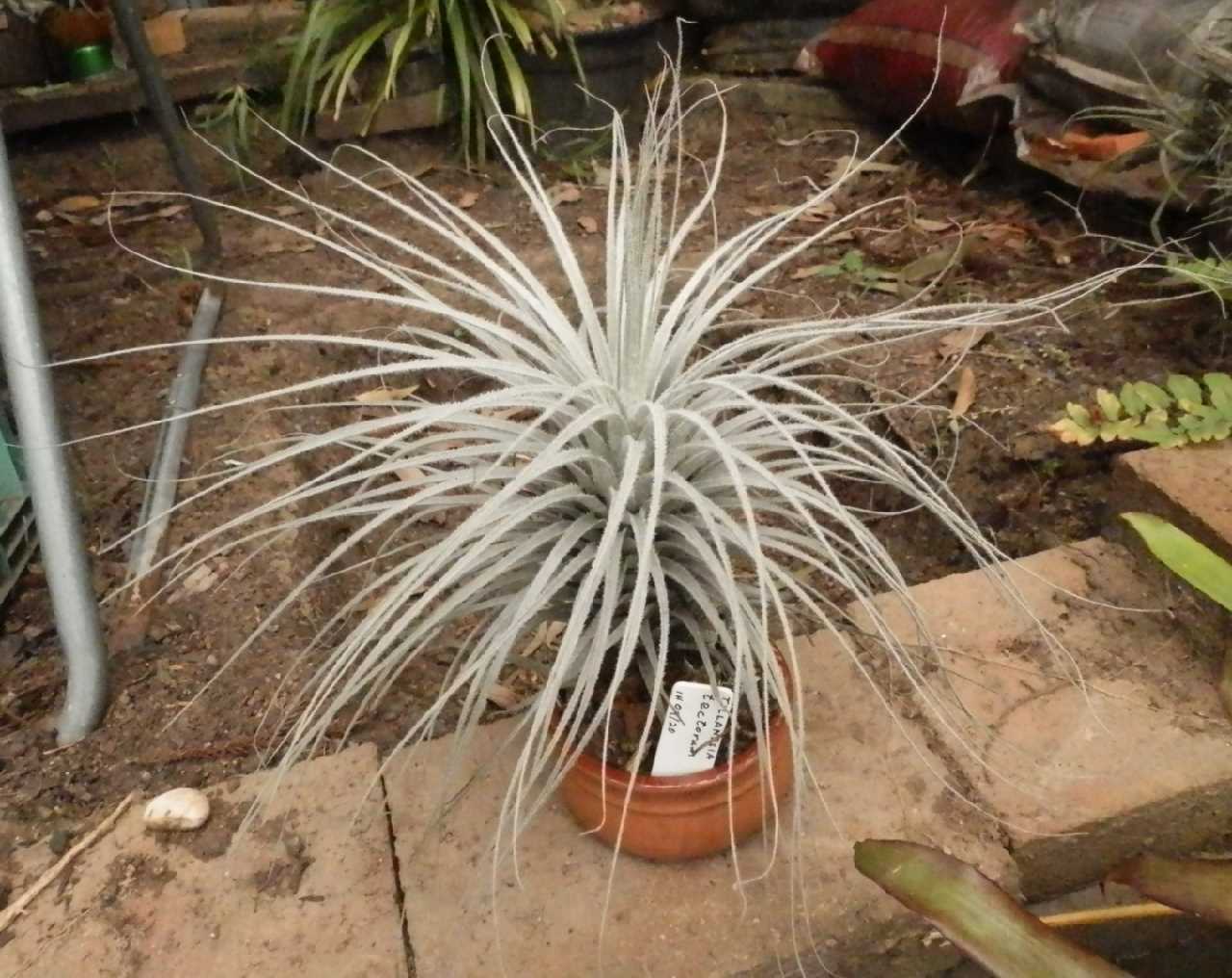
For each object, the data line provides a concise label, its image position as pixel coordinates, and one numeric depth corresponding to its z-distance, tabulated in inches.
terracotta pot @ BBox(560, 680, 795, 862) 35.3
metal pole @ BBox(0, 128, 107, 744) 42.8
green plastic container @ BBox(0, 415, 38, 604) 55.4
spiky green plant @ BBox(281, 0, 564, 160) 96.3
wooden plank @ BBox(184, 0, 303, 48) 117.6
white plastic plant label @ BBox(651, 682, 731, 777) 33.7
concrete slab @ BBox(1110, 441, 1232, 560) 49.0
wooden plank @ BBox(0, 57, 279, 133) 108.2
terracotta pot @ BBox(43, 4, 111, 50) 110.8
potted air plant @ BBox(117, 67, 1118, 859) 30.3
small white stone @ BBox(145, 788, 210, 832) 41.7
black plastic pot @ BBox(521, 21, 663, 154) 103.0
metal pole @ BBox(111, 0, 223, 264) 72.2
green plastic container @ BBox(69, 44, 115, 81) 112.6
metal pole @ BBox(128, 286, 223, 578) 55.7
